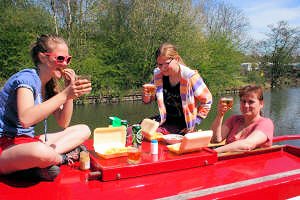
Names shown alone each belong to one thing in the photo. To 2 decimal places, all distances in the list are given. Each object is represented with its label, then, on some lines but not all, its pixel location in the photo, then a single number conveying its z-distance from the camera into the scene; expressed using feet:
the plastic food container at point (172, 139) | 10.67
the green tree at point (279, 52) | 110.23
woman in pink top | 10.23
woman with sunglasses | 7.18
